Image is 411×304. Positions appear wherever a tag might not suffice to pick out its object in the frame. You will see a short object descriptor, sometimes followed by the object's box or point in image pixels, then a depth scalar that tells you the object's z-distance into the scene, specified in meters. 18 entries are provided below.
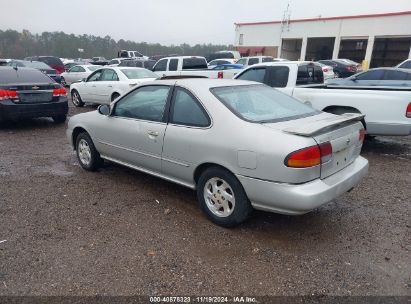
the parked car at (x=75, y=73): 17.96
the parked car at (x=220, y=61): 23.41
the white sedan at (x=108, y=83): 10.47
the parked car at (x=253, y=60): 22.38
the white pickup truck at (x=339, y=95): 6.00
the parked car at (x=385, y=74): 11.52
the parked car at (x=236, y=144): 3.18
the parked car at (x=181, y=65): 14.23
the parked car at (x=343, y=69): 24.31
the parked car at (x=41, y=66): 16.45
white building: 33.66
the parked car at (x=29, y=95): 7.93
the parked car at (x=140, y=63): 19.52
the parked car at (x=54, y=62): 23.12
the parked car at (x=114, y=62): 25.96
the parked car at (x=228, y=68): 13.20
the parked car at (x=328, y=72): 18.70
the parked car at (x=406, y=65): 17.11
